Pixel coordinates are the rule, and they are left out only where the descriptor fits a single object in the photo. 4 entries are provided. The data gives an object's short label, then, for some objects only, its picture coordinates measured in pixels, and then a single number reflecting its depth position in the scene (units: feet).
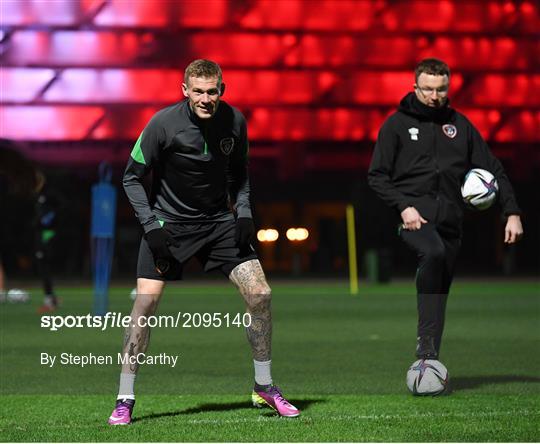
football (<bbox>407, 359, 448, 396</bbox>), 56.29
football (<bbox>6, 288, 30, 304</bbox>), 145.91
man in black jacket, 56.65
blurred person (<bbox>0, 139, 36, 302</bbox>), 90.74
